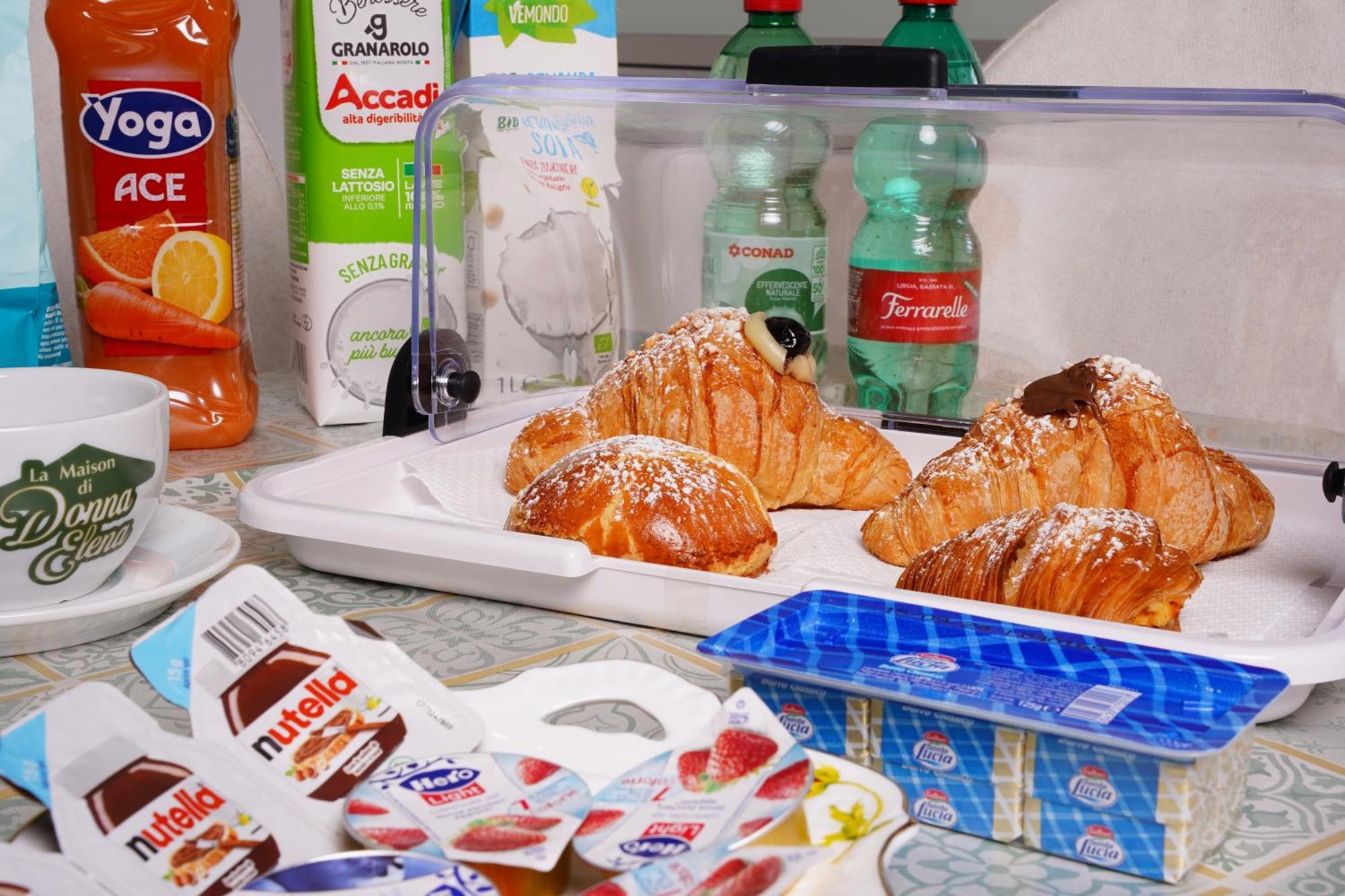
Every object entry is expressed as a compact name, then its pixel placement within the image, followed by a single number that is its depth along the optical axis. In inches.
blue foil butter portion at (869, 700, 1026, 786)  19.9
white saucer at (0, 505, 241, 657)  27.2
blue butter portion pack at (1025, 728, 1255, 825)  18.9
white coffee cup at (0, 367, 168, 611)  25.9
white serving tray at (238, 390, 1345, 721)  24.9
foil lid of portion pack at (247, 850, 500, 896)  15.4
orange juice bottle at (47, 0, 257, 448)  41.3
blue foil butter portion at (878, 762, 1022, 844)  20.2
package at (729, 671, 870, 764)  21.2
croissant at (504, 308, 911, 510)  38.4
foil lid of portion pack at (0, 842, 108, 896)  15.8
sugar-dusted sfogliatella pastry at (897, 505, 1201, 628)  27.4
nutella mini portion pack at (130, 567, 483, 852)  19.7
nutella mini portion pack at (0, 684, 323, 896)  16.8
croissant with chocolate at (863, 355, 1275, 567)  33.5
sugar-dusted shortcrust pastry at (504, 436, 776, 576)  31.7
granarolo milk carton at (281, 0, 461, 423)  45.3
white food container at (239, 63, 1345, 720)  31.5
